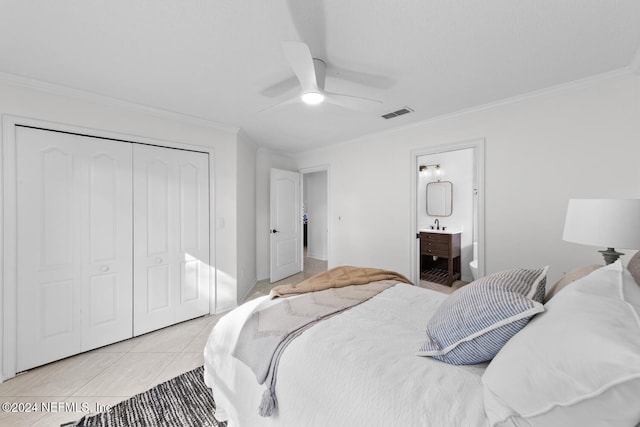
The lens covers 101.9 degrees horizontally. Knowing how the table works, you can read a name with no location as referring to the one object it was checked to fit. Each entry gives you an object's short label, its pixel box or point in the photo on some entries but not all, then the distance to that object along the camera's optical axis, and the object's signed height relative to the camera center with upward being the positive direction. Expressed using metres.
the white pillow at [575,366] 0.57 -0.39
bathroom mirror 4.75 +0.25
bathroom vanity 4.24 -0.80
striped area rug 1.62 -1.31
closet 2.16 -0.28
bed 0.61 -0.55
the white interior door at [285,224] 4.50 -0.24
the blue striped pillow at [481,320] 0.93 -0.42
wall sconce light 4.89 +0.81
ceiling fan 1.41 +0.85
